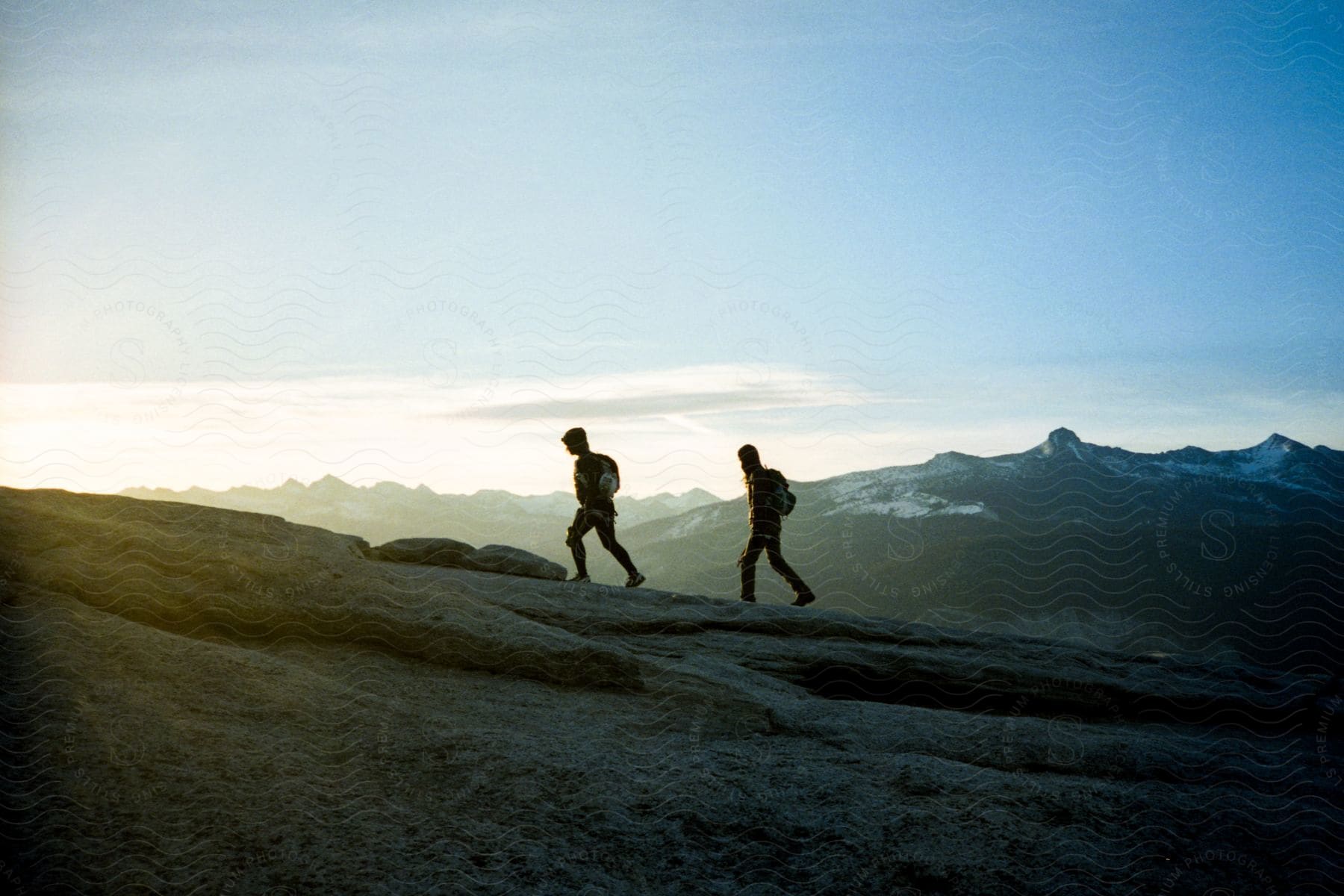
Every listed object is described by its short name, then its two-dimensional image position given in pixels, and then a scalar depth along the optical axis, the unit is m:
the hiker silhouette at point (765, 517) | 18.97
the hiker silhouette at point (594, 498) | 18.91
